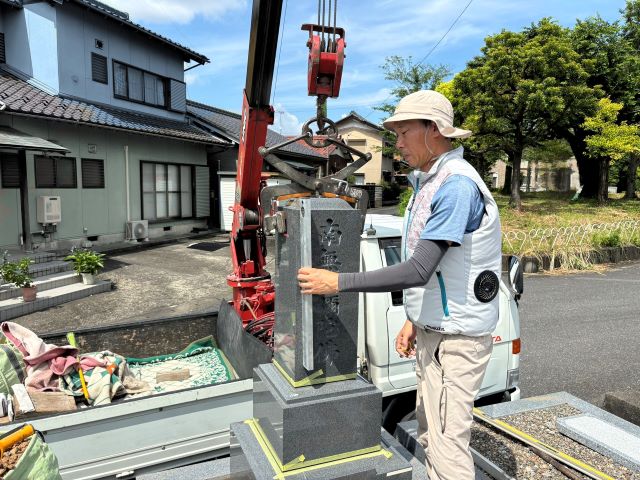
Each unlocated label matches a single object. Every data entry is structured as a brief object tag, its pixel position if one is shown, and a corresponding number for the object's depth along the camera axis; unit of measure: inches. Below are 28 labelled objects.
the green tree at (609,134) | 757.9
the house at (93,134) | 424.5
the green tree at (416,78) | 1285.9
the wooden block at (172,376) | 166.9
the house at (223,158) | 671.8
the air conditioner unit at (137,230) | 550.7
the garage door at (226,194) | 667.4
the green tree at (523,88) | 689.0
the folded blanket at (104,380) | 142.1
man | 77.0
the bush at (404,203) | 869.6
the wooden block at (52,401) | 129.7
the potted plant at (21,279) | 310.8
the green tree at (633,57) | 886.4
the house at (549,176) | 1717.9
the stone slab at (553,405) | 145.2
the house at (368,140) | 1501.0
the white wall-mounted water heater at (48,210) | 434.9
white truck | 114.8
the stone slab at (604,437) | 125.1
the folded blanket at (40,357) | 137.9
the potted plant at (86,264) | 356.8
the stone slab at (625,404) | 157.9
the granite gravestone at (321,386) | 96.3
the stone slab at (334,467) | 96.1
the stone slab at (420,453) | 117.4
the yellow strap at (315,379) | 101.2
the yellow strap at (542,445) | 117.0
